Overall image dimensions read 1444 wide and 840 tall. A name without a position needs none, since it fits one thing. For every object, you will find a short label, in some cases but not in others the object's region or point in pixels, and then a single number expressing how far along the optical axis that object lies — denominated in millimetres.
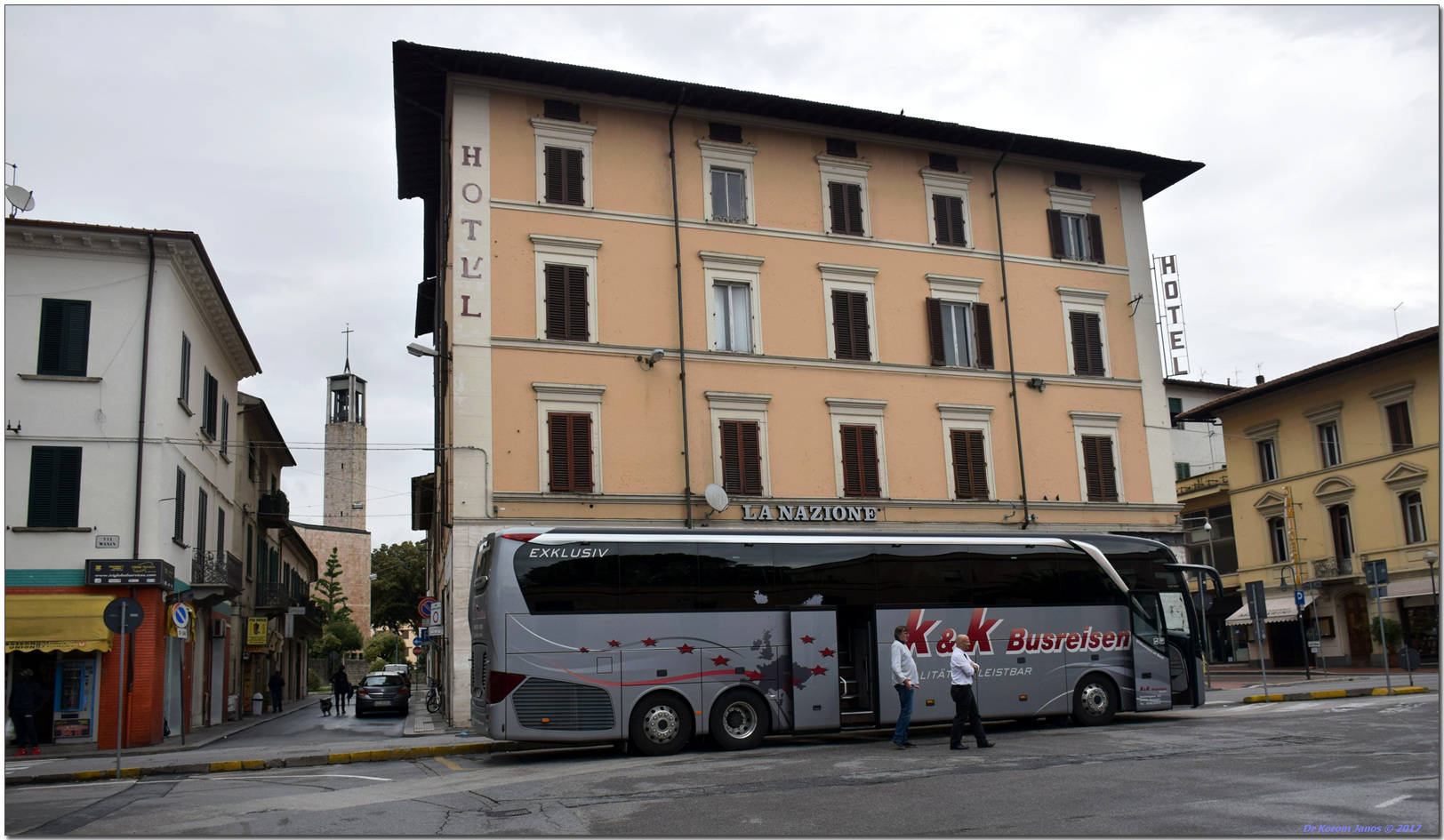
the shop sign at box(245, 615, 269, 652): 37156
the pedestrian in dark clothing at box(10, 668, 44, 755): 22000
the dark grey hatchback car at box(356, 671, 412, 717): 36281
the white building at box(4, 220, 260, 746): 23250
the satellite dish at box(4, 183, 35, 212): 25375
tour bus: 16281
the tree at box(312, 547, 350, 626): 77875
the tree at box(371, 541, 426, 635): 76062
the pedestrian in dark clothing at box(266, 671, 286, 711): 40875
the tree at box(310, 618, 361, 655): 75062
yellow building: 38125
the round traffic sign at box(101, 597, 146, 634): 17922
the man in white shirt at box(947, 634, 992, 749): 14953
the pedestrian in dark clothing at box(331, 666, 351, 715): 40562
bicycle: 30859
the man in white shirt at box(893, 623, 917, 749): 15305
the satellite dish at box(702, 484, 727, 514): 25141
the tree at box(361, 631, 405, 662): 80938
